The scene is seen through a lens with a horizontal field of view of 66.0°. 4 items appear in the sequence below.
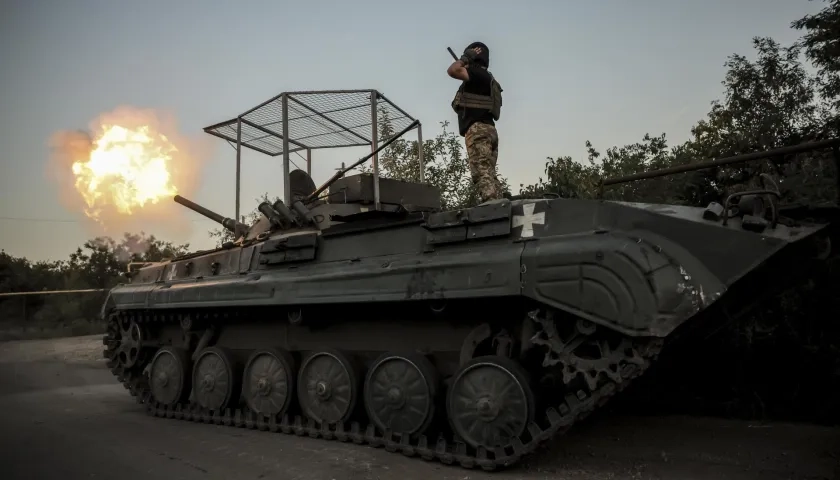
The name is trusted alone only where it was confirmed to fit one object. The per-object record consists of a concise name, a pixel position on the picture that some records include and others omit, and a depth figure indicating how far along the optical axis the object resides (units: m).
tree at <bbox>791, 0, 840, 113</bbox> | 10.30
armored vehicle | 4.68
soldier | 6.60
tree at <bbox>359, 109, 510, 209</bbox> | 15.00
